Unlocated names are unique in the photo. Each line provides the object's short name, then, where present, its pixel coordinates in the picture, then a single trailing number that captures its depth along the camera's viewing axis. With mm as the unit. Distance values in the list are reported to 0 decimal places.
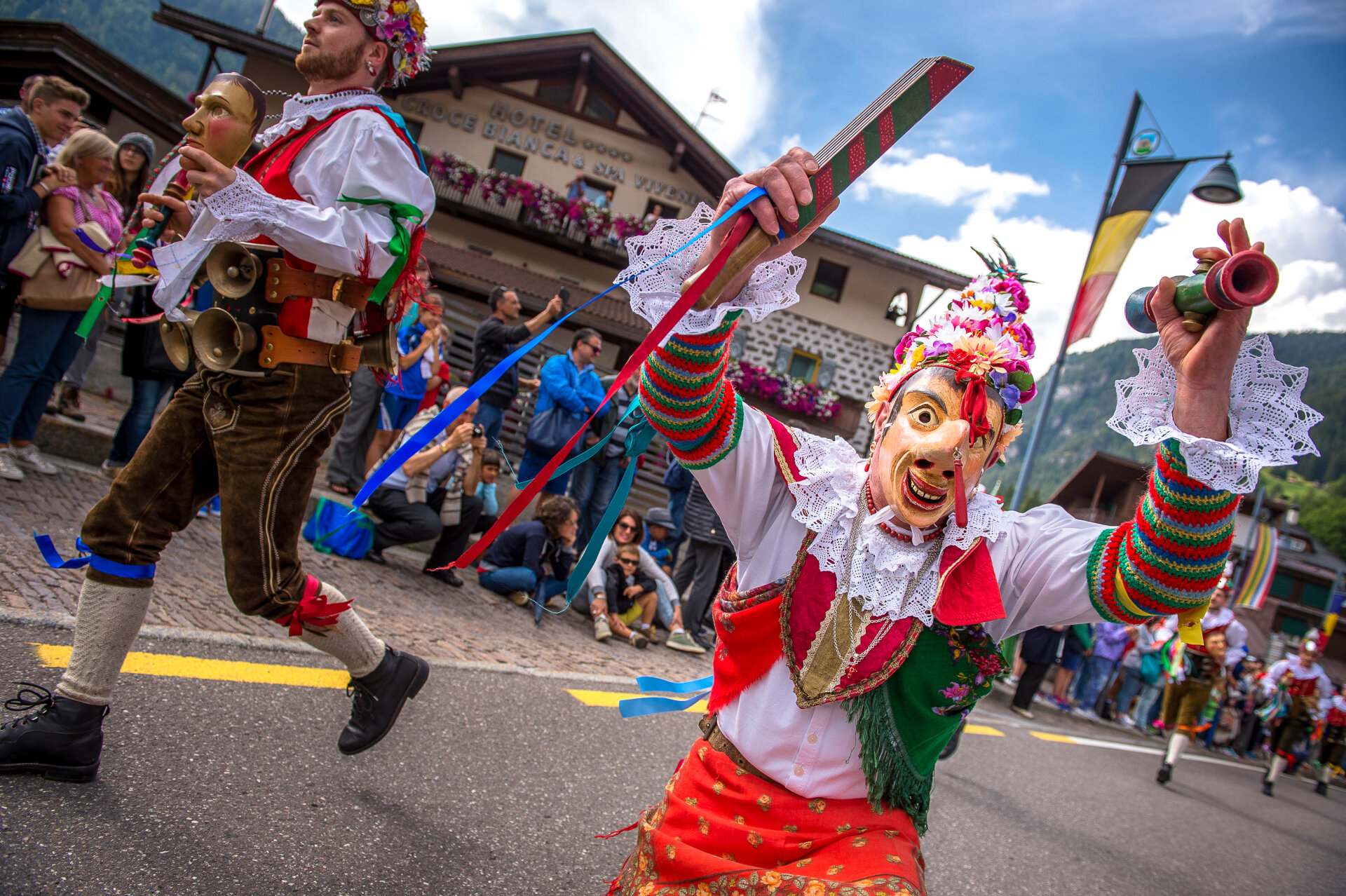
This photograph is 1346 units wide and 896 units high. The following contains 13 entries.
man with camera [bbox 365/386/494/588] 5758
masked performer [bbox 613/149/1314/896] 1567
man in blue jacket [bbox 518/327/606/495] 6609
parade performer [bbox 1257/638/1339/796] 10750
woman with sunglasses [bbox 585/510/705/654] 6473
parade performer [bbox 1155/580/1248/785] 7730
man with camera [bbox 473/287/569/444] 6766
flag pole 9266
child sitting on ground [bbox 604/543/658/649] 6570
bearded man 2150
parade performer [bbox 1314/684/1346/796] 11367
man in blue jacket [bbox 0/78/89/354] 4352
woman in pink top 4520
